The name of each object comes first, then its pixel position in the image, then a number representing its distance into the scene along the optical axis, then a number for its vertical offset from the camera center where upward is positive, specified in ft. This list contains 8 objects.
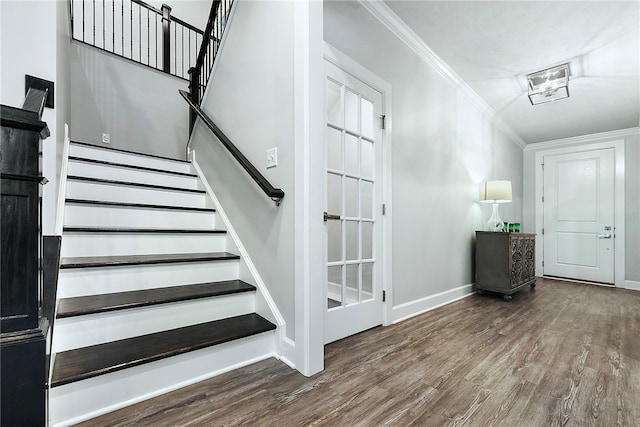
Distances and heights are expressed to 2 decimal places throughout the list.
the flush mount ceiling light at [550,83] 10.30 +4.80
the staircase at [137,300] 4.29 -1.57
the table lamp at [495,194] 12.18 +0.85
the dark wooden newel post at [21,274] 2.38 -0.51
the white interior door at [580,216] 15.53 -0.02
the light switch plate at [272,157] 6.17 +1.19
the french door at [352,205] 7.18 +0.24
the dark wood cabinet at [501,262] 11.25 -1.87
